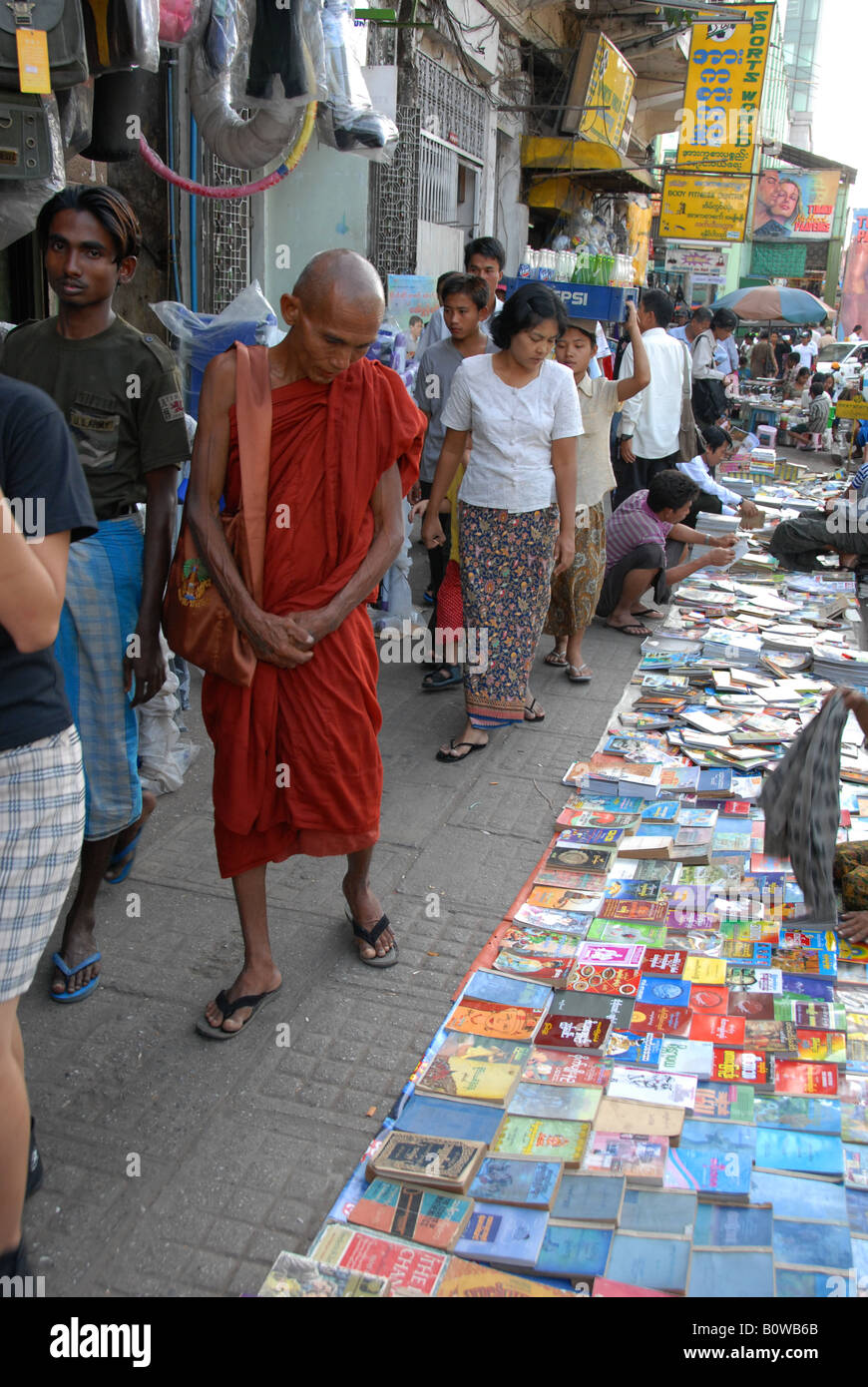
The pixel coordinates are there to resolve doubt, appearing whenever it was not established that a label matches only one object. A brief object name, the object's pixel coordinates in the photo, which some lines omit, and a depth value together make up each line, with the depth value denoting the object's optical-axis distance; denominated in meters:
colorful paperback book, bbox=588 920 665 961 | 3.02
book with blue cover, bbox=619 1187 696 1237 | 2.01
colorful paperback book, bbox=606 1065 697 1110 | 2.35
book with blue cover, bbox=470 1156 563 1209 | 2.08
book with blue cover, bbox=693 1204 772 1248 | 1.98
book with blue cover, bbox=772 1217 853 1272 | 1.92
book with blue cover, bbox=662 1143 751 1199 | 2.09
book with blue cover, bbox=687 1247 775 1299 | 1.87
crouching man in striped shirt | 5.98
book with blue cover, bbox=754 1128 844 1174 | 2.15
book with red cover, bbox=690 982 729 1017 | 2.71
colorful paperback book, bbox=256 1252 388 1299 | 1.85
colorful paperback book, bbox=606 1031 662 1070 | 2.50
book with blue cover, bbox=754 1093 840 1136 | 2.28
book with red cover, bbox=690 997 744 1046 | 2.60
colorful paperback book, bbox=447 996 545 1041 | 2.61
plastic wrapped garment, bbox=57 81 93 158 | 3.20
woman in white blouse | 4.16
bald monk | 2.44
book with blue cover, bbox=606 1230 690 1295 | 1.89
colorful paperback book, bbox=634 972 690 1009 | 2.73
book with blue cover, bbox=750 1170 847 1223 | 2.04
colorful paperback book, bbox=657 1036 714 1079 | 2.47
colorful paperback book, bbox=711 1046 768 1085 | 2.44
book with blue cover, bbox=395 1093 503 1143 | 2.28
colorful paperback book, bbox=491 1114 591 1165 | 2.21
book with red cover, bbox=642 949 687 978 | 2.85
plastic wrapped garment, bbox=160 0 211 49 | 3.69
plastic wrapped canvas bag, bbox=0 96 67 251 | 2.82
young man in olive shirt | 2.54
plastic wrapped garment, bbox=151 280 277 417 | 4.48
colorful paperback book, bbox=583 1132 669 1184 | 2.13
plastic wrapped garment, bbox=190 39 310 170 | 4.08
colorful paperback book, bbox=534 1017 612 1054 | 2.54
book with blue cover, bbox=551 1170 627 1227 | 2.03
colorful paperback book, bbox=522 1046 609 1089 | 2.43
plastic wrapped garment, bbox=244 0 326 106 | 4.12
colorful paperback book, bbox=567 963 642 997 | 2.78
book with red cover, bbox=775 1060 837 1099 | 2.39
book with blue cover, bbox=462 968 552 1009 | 2.74
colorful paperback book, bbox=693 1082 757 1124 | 2.32
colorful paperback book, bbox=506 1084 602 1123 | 2.32
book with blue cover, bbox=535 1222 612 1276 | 1.92
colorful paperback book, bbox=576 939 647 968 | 2.90
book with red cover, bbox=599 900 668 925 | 3.14
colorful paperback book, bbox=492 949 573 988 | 2.84
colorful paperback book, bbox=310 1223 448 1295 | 1.91
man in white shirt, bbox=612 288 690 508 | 6.98
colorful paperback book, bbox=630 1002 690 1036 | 2.61
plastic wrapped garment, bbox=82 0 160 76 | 3.11
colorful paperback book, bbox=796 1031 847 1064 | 2.49
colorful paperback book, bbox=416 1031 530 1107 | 2.40
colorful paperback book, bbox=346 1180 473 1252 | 2.02
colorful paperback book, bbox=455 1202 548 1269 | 1.95
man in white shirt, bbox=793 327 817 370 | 23.05
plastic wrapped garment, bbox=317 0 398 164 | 4.33
